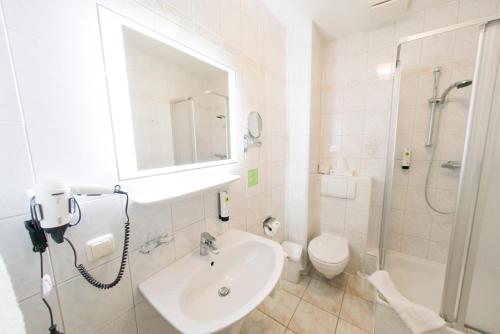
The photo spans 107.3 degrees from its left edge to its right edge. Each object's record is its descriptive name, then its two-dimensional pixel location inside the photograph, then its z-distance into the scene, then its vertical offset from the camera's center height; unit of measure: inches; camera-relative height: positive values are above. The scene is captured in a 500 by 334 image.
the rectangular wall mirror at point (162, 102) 28.0 +8.1
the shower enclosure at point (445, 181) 35.4 -12.0
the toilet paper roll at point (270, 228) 63.4 -29.8
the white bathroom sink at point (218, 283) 26.6 -25.3
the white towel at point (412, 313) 41.8 -41.2
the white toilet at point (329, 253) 62.3 -40.5
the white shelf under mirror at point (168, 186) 28.2 -8.0
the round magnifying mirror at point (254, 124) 54.1 +5.0
